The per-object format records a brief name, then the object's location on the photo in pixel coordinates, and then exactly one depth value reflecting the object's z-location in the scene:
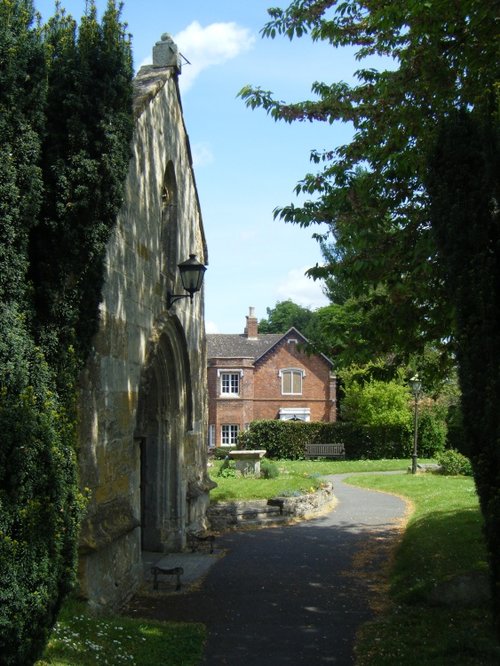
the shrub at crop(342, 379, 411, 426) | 38.41
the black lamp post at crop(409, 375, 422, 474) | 25.98
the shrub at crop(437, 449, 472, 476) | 26.88
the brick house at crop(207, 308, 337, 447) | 45.66
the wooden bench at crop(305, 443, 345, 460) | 39.22
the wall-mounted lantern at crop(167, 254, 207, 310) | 11.33
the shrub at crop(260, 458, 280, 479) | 23.20
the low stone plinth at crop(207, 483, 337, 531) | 16.02
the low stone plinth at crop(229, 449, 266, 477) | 23.62
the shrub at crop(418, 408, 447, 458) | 38.03
